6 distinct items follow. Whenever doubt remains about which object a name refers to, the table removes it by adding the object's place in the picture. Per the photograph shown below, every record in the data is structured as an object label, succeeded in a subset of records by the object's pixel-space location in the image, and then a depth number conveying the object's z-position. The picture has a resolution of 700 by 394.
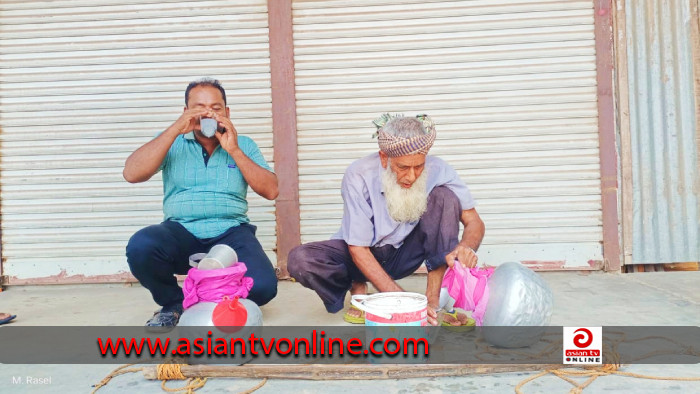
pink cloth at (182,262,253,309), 2.56
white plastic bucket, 2.28
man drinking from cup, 3.22
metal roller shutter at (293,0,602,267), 4.62
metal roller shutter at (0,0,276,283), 4.71
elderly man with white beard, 2.93
